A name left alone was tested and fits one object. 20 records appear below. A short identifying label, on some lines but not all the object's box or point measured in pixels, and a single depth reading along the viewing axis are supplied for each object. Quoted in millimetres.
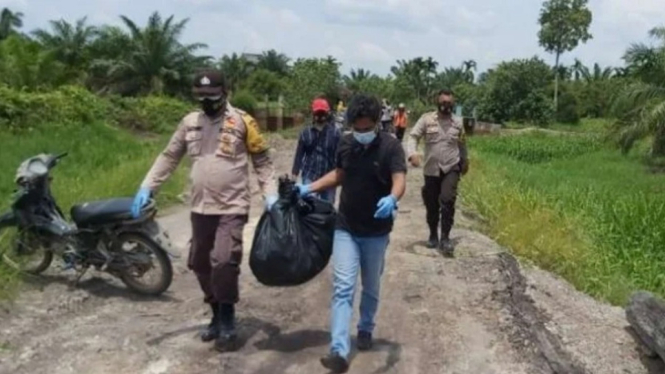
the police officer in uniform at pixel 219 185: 5371
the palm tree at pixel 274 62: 77125
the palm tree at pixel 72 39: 46344
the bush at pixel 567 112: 56188
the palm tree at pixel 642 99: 25141
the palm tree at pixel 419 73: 71938
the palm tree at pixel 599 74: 70375
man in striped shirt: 7543
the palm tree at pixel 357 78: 64419
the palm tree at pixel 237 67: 66875
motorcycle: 6848
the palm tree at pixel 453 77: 75000
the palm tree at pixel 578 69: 72812
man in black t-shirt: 5129
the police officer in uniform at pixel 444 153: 8805
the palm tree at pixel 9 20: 67531
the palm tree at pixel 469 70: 79250
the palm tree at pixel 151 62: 44406
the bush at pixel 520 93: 52062
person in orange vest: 24156
